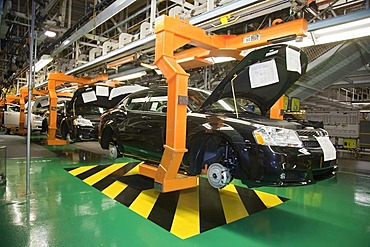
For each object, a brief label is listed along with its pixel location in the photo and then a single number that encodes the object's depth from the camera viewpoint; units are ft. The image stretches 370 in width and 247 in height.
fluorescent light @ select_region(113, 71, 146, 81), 21.69
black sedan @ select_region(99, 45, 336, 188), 8.16
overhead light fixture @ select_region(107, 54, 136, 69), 16.57
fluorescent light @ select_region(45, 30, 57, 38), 17.95
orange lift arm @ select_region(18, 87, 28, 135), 42.43
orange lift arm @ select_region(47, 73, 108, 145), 26.07
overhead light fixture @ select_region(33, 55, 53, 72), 21.78
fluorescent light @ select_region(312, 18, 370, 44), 8.98
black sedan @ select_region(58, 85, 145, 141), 20.98
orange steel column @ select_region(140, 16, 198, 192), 9.41
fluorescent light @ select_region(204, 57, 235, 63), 13.29
